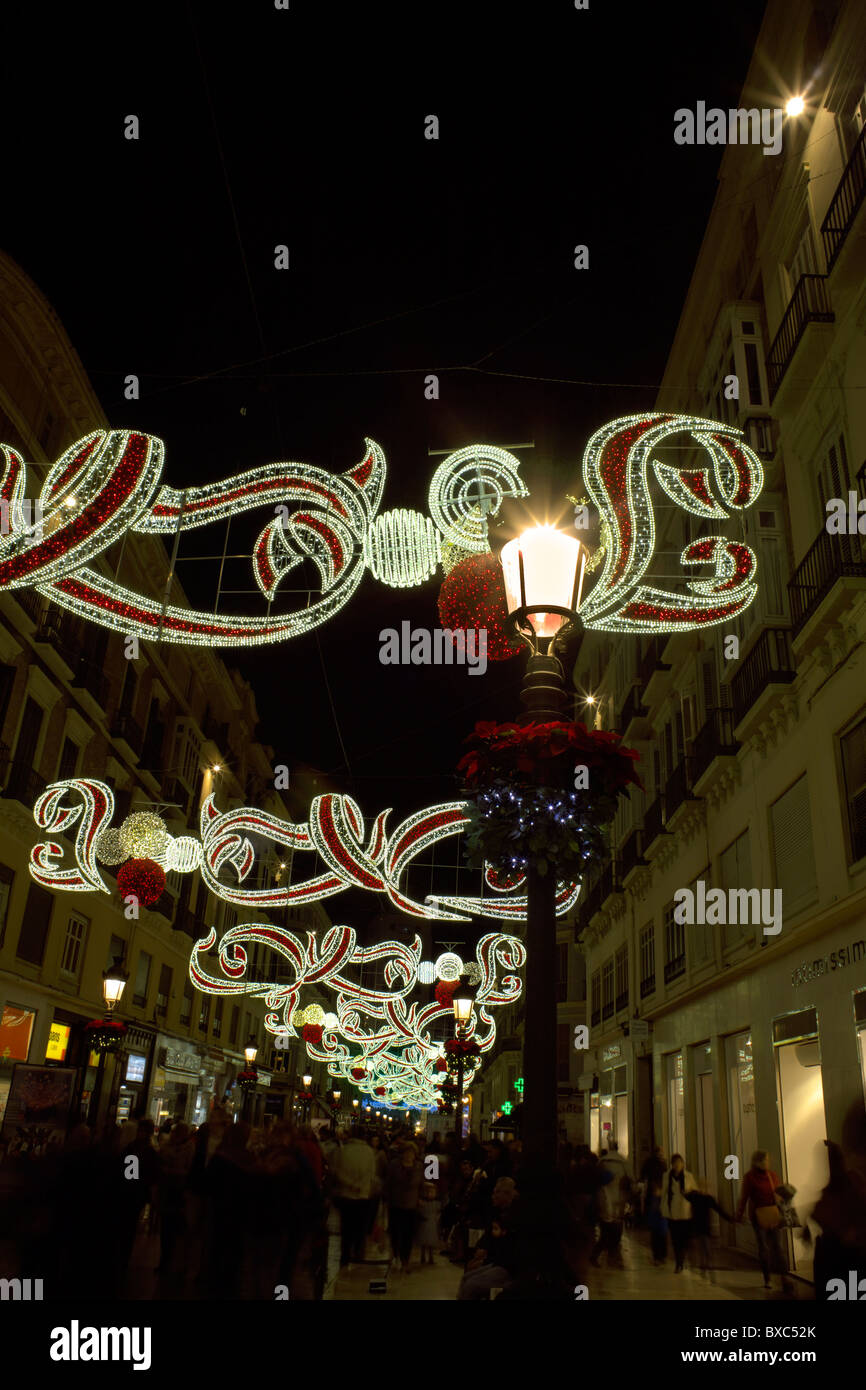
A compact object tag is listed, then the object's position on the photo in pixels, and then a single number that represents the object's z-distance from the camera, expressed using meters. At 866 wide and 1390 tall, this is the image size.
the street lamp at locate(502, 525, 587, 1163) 5.41
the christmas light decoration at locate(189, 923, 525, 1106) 18.72
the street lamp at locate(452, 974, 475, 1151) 17.47
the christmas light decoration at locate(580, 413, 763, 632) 6.99
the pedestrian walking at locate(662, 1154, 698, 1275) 12.02
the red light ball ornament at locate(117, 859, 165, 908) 13.08
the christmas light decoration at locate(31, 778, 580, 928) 12.77
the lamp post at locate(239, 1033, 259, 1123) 32.19
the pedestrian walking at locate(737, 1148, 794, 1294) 10.34
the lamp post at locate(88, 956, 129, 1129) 15.43
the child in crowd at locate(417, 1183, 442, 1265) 12.34
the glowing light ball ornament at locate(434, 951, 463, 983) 19.92
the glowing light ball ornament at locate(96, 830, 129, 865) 13.66
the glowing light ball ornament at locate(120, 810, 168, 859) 13.56
